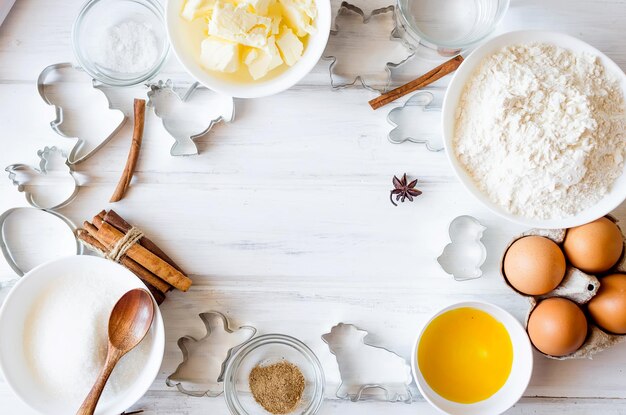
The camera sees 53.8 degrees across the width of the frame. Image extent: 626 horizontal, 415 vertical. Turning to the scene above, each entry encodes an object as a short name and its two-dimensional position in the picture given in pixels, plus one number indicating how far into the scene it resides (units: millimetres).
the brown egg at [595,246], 1187
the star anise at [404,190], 1319
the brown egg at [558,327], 1184
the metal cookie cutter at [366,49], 1349
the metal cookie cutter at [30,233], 1329
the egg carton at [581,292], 1201
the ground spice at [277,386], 1299
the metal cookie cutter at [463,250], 1332
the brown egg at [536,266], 1183
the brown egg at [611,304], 1191
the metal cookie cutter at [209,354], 1331
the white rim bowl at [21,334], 1220
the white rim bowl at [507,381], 1248
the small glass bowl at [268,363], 1297
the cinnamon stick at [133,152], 1316
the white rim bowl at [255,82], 1221
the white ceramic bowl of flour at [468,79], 1215
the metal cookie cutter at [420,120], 1341
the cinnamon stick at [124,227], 1289
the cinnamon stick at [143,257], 1274
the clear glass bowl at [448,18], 1335
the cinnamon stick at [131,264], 1280
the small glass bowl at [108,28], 1309
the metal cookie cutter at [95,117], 1322
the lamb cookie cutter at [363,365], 1331
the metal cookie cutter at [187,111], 1330
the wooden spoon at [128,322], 1215
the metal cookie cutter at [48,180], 1324
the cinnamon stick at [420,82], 1320
